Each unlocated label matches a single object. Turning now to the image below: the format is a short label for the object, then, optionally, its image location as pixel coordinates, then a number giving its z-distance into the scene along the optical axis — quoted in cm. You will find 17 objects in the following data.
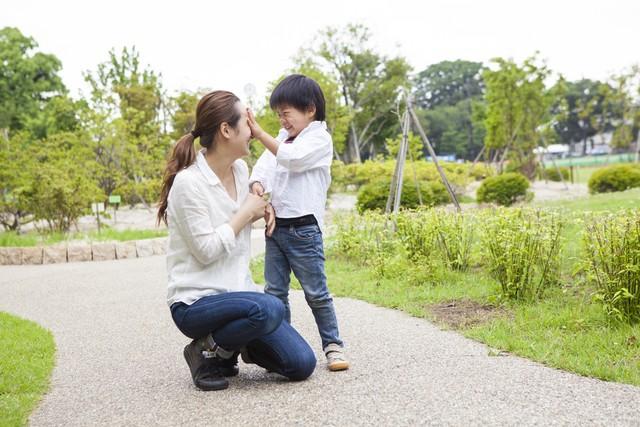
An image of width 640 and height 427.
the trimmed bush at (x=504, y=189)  1444
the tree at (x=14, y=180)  1091
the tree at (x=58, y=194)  1065
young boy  287
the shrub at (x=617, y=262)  357
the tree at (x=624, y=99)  2312
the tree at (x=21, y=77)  3094
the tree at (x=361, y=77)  3203
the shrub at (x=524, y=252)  429
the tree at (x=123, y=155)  1488
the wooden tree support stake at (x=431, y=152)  758
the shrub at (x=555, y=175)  2503
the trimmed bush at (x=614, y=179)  1536
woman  262
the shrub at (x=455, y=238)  551
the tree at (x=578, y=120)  5353
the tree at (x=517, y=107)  1908
